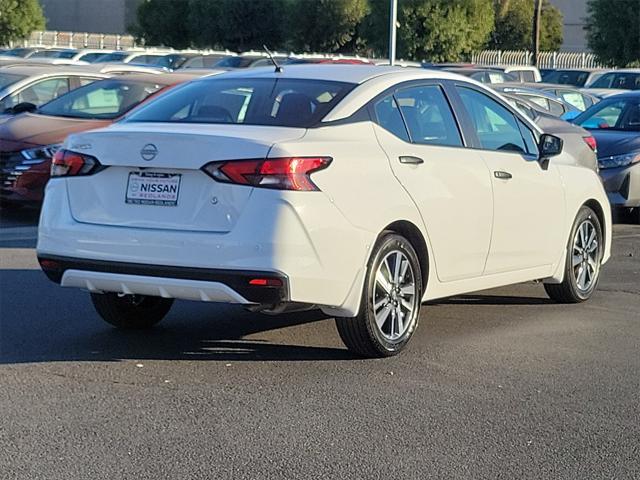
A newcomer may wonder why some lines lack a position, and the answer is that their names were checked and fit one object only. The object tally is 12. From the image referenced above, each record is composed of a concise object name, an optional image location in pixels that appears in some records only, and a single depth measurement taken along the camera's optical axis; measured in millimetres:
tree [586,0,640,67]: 43625
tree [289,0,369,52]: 53156
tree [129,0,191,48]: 58844
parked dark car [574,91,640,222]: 13141
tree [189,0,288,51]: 55906
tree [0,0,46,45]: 55406
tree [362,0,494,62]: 45562
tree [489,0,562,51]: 59906
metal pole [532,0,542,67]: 46000
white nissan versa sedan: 6125
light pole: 28391
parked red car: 12875
